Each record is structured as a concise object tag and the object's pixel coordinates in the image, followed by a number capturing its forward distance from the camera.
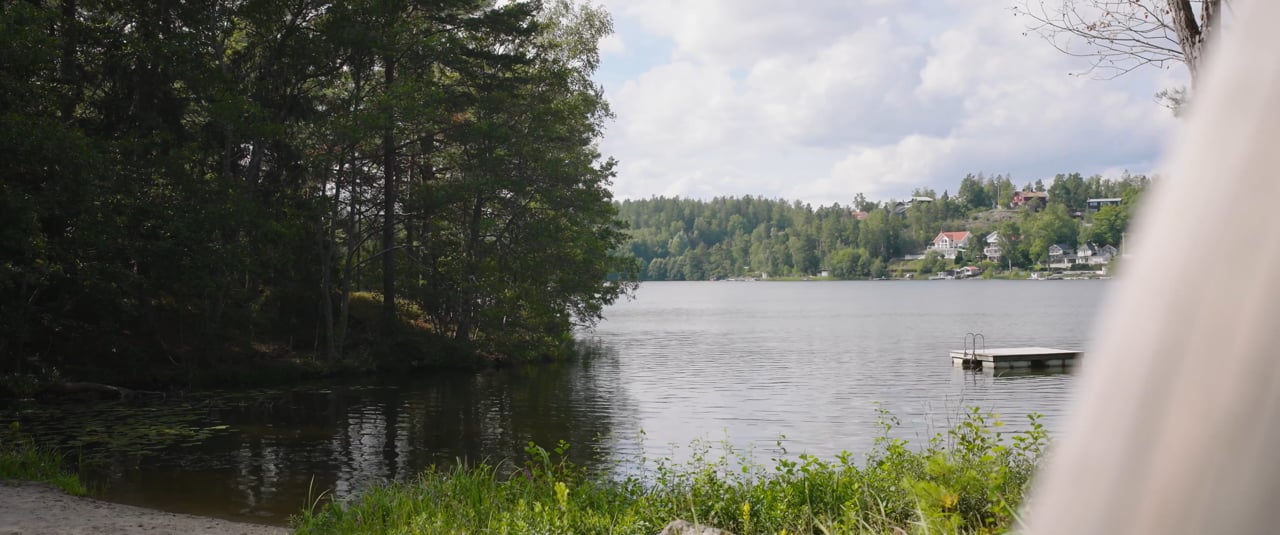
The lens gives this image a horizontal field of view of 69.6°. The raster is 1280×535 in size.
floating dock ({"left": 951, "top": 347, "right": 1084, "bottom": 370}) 33.81
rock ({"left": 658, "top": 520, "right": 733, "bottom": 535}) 6.60
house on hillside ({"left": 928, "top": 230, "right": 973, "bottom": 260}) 189.12
